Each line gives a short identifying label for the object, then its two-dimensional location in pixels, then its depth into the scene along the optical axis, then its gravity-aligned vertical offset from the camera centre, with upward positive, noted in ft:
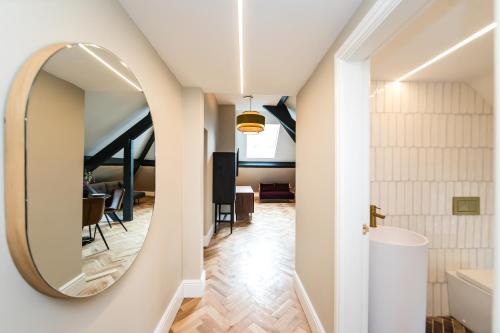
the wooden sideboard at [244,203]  18.04 -3.06
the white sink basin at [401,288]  5.07 -2.79
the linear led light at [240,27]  3.91 +2.83
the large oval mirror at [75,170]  2.29 -0.07
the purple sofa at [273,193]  28.32 -3.50
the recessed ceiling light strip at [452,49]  4.63 +2.87
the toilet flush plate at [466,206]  6.90 -1.20
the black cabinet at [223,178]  14.46 -0.81
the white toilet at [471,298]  5.77 -3.62
